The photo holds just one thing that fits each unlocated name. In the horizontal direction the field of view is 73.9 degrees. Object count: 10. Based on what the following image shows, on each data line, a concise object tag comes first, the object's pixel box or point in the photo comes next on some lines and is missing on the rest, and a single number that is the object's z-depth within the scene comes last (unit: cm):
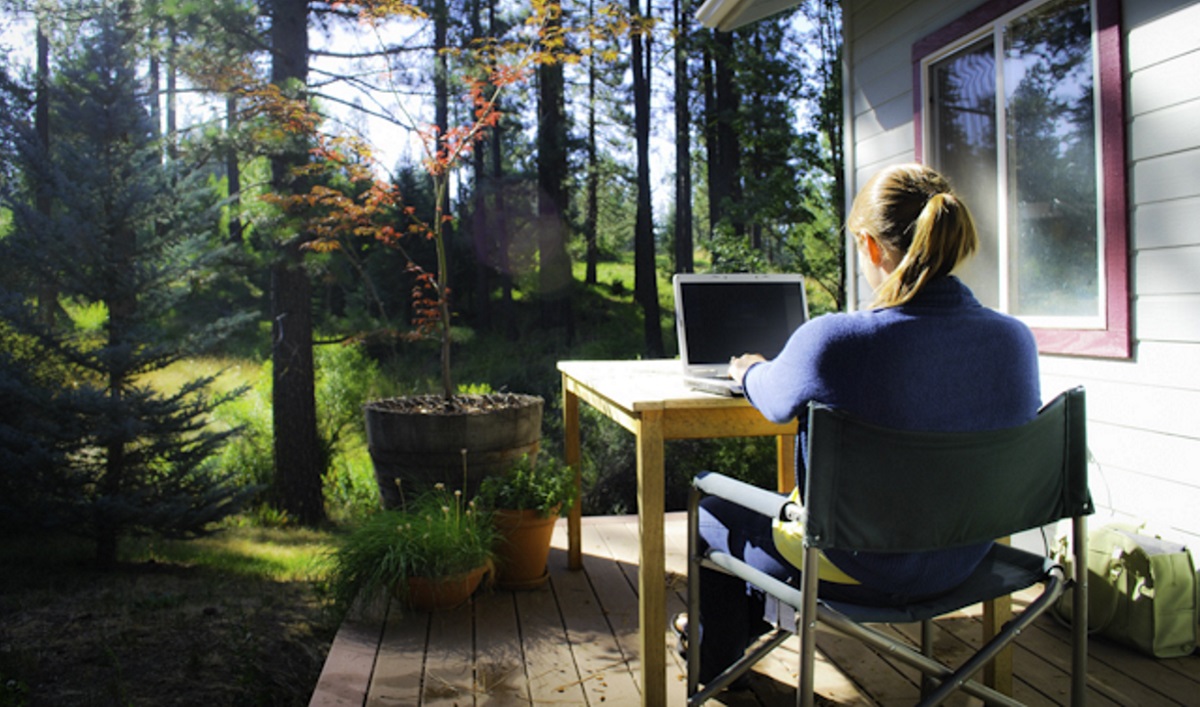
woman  132
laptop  228
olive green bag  228
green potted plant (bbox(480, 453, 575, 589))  298
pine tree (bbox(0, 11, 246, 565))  447
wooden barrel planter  341
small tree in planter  343
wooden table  192
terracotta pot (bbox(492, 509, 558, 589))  298
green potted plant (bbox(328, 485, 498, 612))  269
